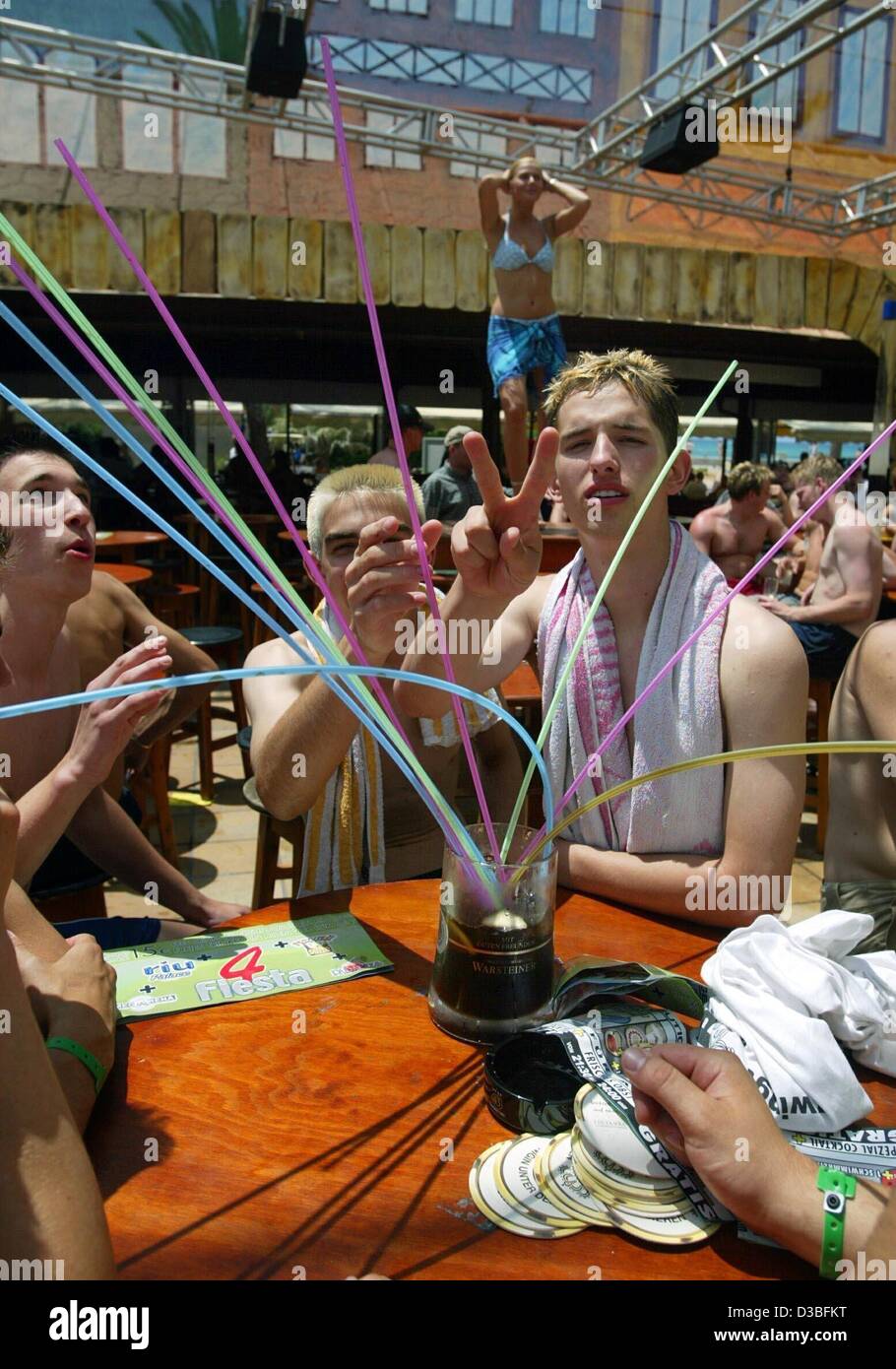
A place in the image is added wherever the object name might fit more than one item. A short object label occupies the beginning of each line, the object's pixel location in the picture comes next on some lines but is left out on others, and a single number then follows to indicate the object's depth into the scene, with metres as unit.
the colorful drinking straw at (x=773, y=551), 0.92
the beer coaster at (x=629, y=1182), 0.77
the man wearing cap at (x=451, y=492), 6.22
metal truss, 6.50
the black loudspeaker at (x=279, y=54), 5.80
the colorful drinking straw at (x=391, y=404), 0.71
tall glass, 0.95
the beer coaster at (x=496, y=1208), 0.75
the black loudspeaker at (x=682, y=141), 6.91
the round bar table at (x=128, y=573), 4.07
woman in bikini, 5.12
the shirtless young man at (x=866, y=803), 1.59
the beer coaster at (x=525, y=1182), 0.77
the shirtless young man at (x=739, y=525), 5.43
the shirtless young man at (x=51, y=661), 1.88
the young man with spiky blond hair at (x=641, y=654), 1.34
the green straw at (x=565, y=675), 0.99
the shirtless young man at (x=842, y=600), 3.97
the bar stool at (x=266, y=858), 2.11
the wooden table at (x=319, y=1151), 0.72
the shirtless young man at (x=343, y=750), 1.38
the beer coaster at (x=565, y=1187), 0.76
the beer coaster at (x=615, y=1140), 0.77
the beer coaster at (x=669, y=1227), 0.74
